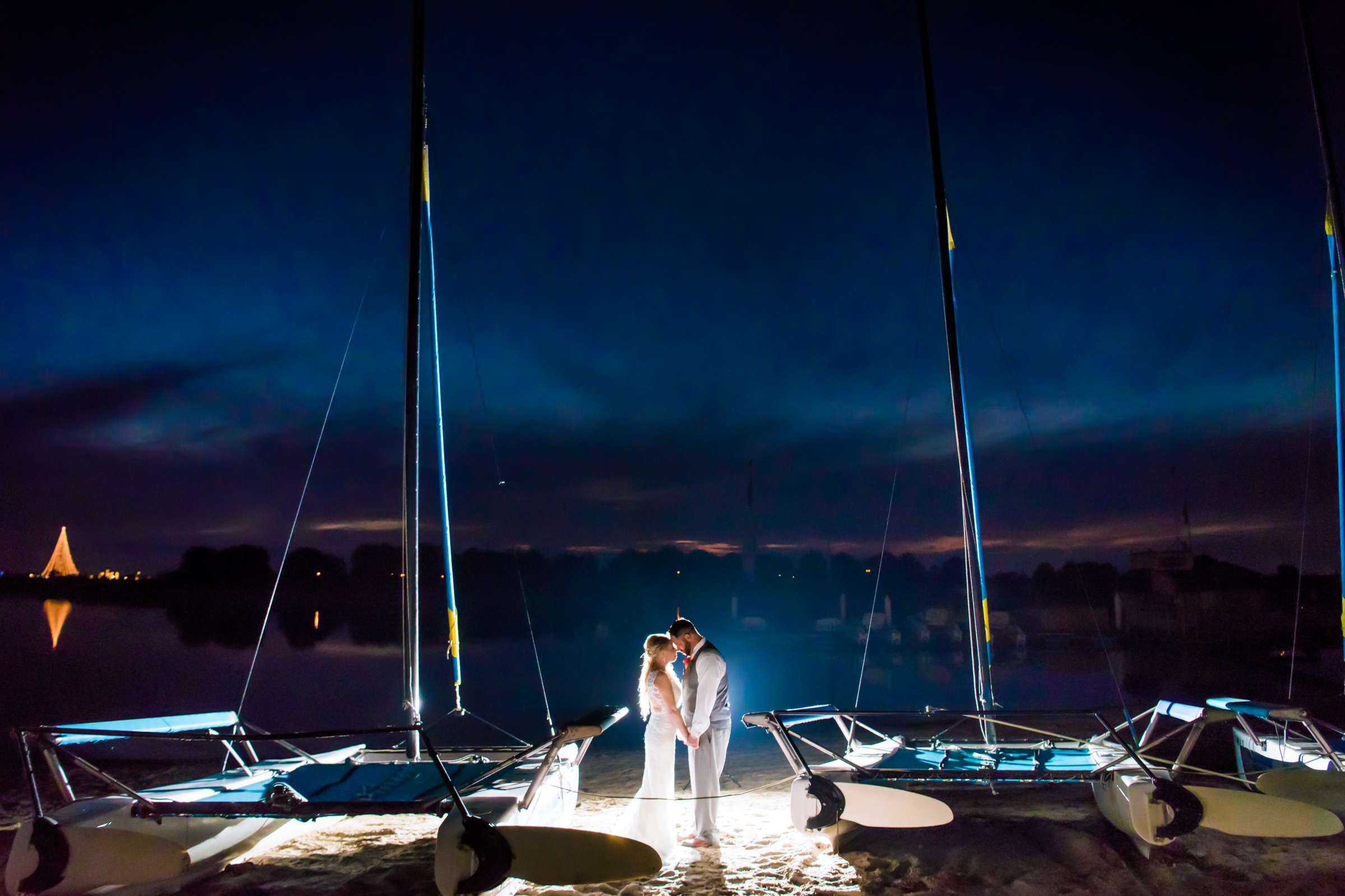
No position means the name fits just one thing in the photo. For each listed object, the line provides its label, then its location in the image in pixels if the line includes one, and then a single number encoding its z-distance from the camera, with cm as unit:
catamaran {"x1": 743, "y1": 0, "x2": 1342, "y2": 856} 545
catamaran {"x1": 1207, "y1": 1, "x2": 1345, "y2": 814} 616
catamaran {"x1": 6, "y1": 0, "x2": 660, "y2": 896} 466
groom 602
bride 596
